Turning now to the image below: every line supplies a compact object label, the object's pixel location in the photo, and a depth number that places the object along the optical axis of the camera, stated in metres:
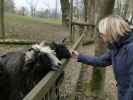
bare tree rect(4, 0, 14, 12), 46.66
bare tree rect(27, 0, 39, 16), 58.71
